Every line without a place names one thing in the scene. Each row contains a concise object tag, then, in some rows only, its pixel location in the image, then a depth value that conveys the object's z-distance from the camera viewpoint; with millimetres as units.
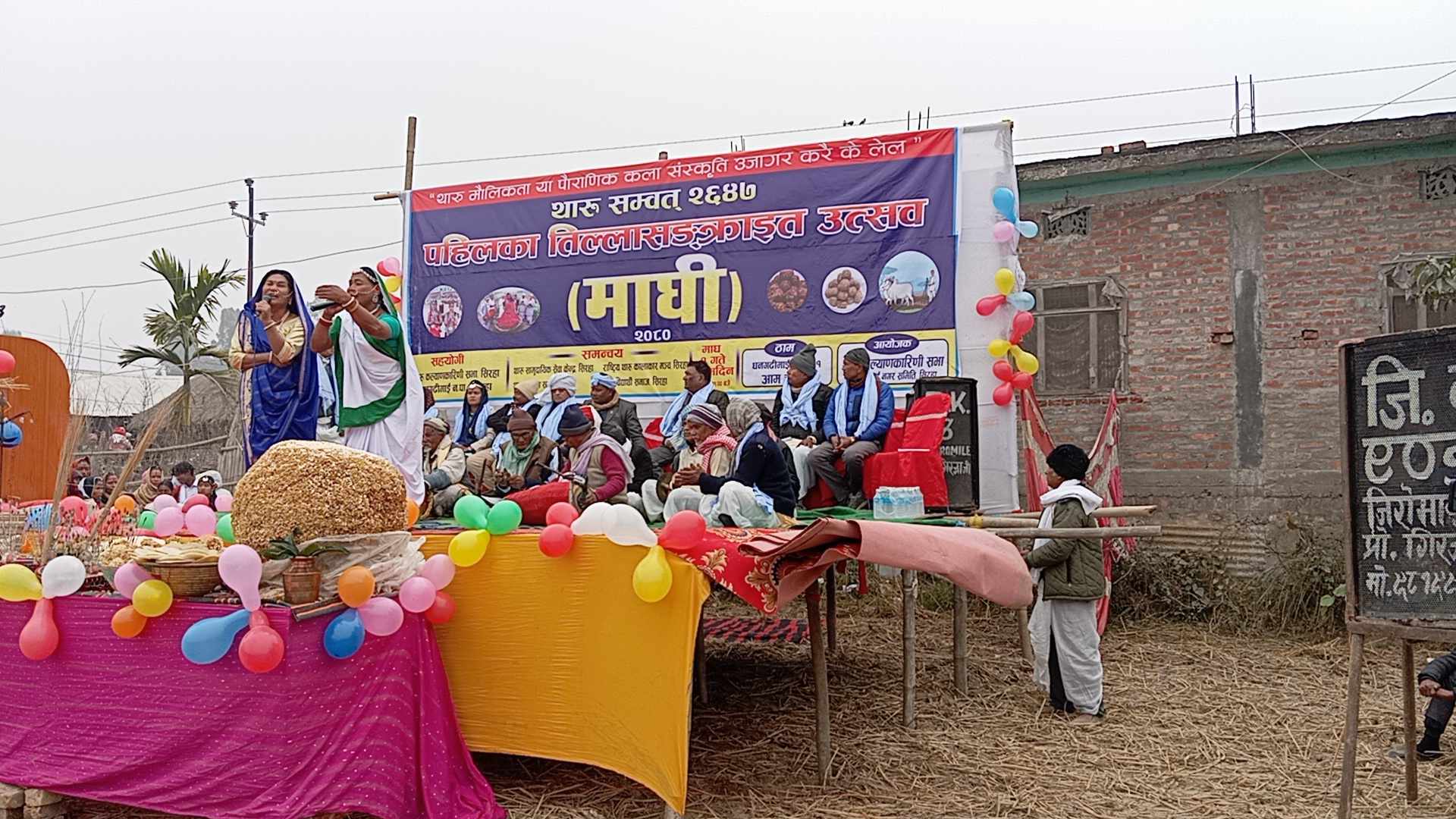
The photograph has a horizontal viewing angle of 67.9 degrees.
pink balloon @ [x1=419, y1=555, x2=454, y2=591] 4387
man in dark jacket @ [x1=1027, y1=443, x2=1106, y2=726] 6055
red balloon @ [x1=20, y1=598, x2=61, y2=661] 4168
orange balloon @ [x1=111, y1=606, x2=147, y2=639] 4035
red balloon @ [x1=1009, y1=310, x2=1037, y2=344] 7547
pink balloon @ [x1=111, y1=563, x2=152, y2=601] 4027
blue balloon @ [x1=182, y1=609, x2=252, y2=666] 3822
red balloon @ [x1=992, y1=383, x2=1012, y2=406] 7418
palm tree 13234
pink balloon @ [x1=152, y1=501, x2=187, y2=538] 5082
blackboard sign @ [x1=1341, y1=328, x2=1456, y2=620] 3656
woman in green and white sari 5598
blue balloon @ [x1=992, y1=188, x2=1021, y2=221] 7684
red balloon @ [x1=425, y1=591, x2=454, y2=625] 4445
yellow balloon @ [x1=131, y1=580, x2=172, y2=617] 3982
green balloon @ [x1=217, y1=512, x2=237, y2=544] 4709
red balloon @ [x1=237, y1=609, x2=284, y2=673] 3721
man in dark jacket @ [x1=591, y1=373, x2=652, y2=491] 8047
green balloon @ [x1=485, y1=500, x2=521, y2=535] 4516
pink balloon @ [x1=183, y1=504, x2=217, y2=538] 5039
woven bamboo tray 4078
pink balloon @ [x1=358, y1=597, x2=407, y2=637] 4043
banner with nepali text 8008
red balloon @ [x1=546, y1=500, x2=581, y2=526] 4410
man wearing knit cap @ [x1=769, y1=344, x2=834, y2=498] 7652
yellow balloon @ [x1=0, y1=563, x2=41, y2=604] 4195
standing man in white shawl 8086
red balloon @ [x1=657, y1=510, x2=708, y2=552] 4043
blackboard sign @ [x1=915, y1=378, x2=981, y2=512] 7031
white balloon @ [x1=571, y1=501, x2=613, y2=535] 4230
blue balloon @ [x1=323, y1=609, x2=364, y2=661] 3963
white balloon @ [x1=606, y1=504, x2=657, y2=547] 4141
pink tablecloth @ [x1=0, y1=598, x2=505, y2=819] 3988
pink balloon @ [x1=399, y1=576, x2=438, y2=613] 4195
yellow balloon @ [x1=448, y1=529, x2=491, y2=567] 4453
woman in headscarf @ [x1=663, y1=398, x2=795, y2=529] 5203
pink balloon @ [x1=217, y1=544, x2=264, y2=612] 3740
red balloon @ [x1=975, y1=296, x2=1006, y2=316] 7590
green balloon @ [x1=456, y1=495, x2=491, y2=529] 4566
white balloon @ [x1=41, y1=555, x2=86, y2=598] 4141
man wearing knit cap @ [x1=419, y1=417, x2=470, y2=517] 7227
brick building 8711
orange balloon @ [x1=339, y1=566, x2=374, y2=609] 3955
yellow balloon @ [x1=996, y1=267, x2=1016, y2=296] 7531
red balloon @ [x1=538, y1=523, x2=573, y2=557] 4281
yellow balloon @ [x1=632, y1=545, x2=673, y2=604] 3979
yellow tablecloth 4027
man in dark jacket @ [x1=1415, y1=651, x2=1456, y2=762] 5008
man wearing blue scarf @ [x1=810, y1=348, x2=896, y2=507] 7168
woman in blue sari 5734
